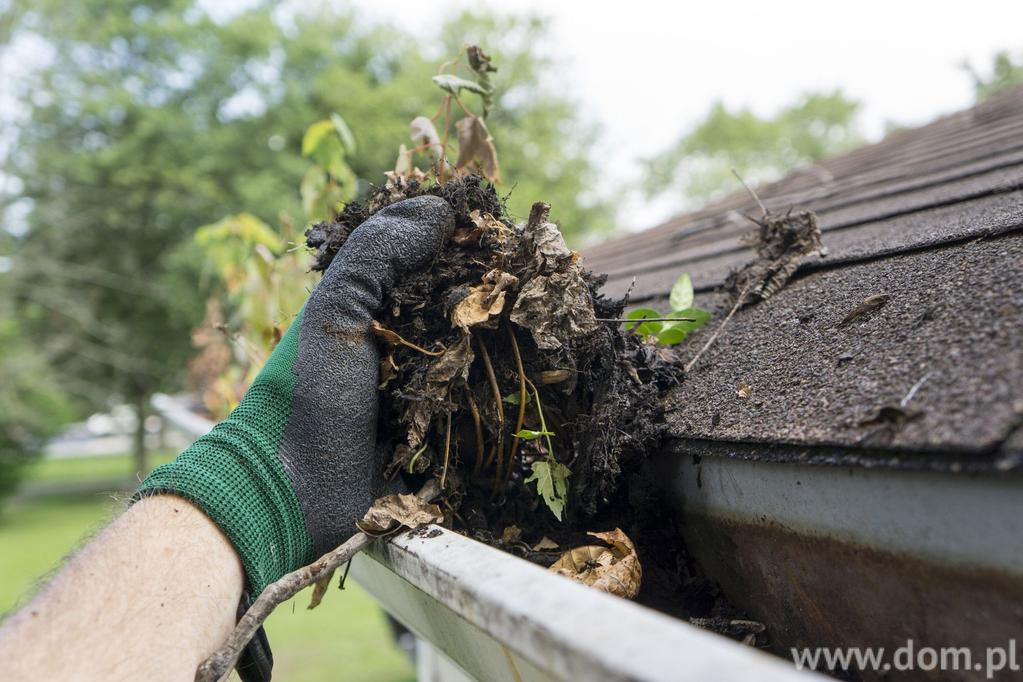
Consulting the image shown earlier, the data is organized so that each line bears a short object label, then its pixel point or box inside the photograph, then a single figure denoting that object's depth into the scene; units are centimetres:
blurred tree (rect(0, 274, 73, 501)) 1009
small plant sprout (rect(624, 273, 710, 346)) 44
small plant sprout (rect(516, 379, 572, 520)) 38
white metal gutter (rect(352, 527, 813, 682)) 22
